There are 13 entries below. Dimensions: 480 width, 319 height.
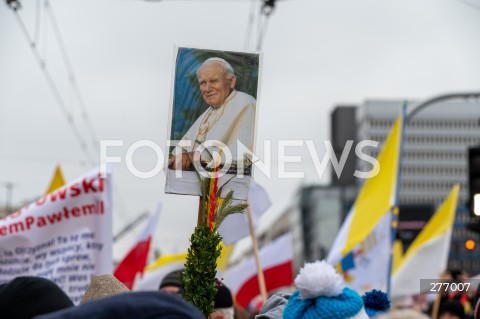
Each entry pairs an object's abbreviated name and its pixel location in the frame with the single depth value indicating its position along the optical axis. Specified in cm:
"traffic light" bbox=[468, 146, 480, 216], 2134
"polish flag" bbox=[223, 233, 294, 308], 2766
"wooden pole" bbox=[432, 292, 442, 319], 2270
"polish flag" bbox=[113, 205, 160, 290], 2187
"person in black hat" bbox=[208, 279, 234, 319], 1161
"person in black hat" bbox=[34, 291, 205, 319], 413
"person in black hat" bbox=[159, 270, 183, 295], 1338
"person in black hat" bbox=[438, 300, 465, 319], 1828
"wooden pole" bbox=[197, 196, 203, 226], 868
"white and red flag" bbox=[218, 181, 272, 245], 1737
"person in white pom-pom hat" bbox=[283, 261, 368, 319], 666
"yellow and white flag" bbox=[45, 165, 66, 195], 2150
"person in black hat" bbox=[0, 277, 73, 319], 628
